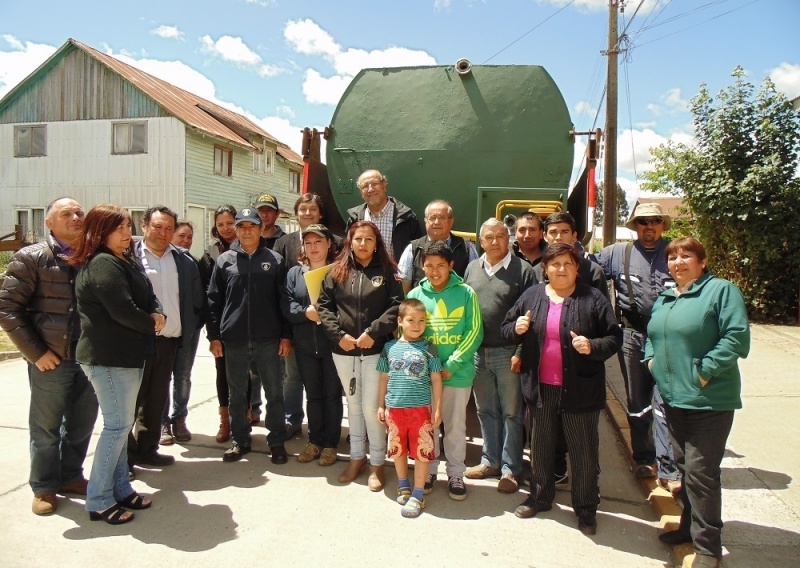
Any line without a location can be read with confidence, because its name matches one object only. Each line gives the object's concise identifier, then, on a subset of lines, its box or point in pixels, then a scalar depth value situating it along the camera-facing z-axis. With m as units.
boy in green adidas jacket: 3.56
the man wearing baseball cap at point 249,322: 4.13
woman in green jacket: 2.69
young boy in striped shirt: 3.46
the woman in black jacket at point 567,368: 3.15
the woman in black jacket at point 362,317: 3.71
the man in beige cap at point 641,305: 3.75
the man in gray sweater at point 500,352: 3.68
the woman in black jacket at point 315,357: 4.09
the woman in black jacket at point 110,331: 3.11
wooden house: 17.98
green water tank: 4.70
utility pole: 13.83
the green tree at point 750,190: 9.23
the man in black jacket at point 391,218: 4.35
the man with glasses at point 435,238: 3.87
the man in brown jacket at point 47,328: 3.25
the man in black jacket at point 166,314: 4.01
